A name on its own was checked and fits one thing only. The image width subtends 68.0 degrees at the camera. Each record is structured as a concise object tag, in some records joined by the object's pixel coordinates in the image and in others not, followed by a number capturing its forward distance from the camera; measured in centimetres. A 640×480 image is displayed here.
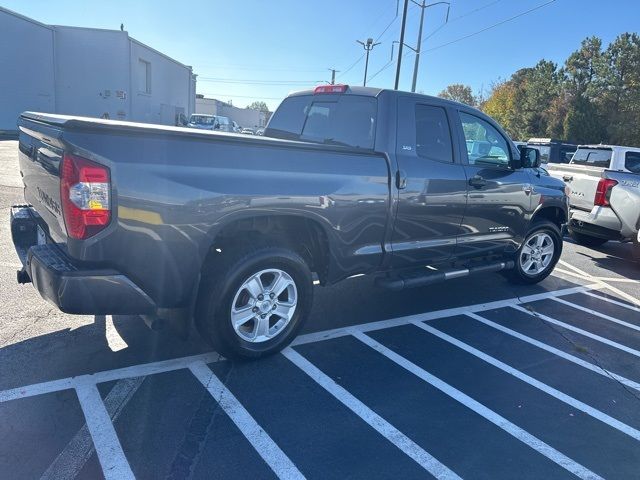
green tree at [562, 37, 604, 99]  4112
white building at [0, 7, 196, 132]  2712
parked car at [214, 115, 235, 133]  3221
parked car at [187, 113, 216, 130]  3117
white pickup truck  738
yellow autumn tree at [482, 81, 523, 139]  4844
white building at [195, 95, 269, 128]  6121
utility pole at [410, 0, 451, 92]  2491
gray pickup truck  273
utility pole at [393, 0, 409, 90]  2149
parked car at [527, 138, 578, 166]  1650
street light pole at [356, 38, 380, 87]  3701
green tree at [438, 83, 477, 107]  7581
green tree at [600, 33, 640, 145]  3522
